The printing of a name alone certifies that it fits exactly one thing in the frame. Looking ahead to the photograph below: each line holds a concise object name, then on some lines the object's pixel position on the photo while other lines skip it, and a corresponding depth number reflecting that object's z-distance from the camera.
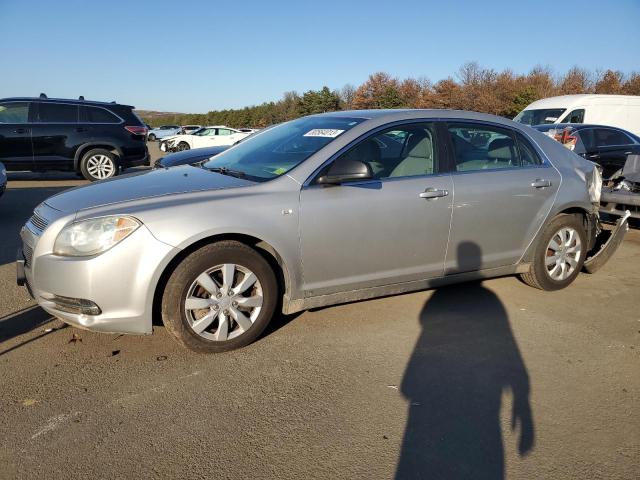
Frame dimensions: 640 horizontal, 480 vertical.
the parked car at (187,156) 7.54
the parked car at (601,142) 10.68
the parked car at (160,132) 46.81
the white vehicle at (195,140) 25.25
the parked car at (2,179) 7.58
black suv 10.71
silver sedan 3.17
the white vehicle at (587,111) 14.80
